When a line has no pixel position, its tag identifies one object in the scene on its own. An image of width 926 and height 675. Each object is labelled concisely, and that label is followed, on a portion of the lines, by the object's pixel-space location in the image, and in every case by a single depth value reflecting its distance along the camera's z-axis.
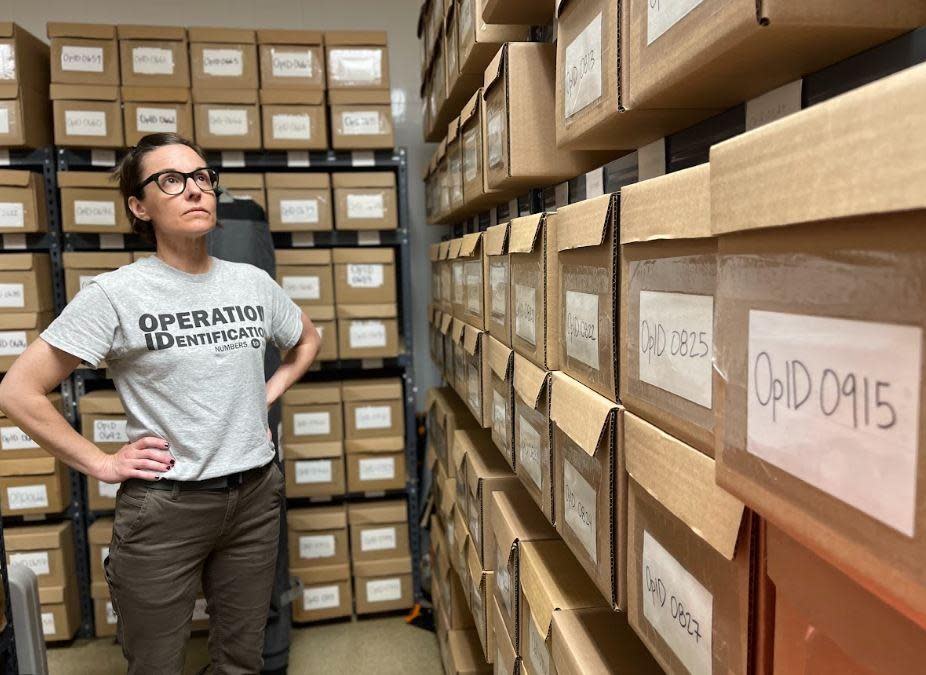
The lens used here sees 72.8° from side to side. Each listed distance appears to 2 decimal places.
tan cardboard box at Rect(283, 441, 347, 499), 2.39
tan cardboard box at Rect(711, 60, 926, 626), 0.26
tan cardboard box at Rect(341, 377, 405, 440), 2.42
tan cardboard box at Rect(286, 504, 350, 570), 2.43
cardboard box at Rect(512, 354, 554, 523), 0.91
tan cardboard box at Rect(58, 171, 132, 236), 2.23
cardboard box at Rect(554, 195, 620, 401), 0.66
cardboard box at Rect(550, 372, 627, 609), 0.66
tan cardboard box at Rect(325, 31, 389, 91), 2.33
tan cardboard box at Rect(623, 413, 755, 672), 0.44
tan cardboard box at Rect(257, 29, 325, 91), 2.29
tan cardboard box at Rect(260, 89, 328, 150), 2.29
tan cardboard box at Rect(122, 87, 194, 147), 2.22
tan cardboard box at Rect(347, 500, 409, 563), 2.47
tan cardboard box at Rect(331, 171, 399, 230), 2.38
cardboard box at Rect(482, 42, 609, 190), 1.01
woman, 1.32
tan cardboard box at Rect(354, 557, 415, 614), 2.49
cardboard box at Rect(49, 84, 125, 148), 2.21
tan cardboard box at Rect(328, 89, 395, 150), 2.34
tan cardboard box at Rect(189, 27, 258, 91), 2.24
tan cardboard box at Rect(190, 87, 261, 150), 2.26
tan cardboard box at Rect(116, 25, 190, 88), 2.21
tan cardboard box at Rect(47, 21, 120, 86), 2.19
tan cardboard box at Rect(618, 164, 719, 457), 0.48
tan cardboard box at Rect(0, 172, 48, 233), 2.19
